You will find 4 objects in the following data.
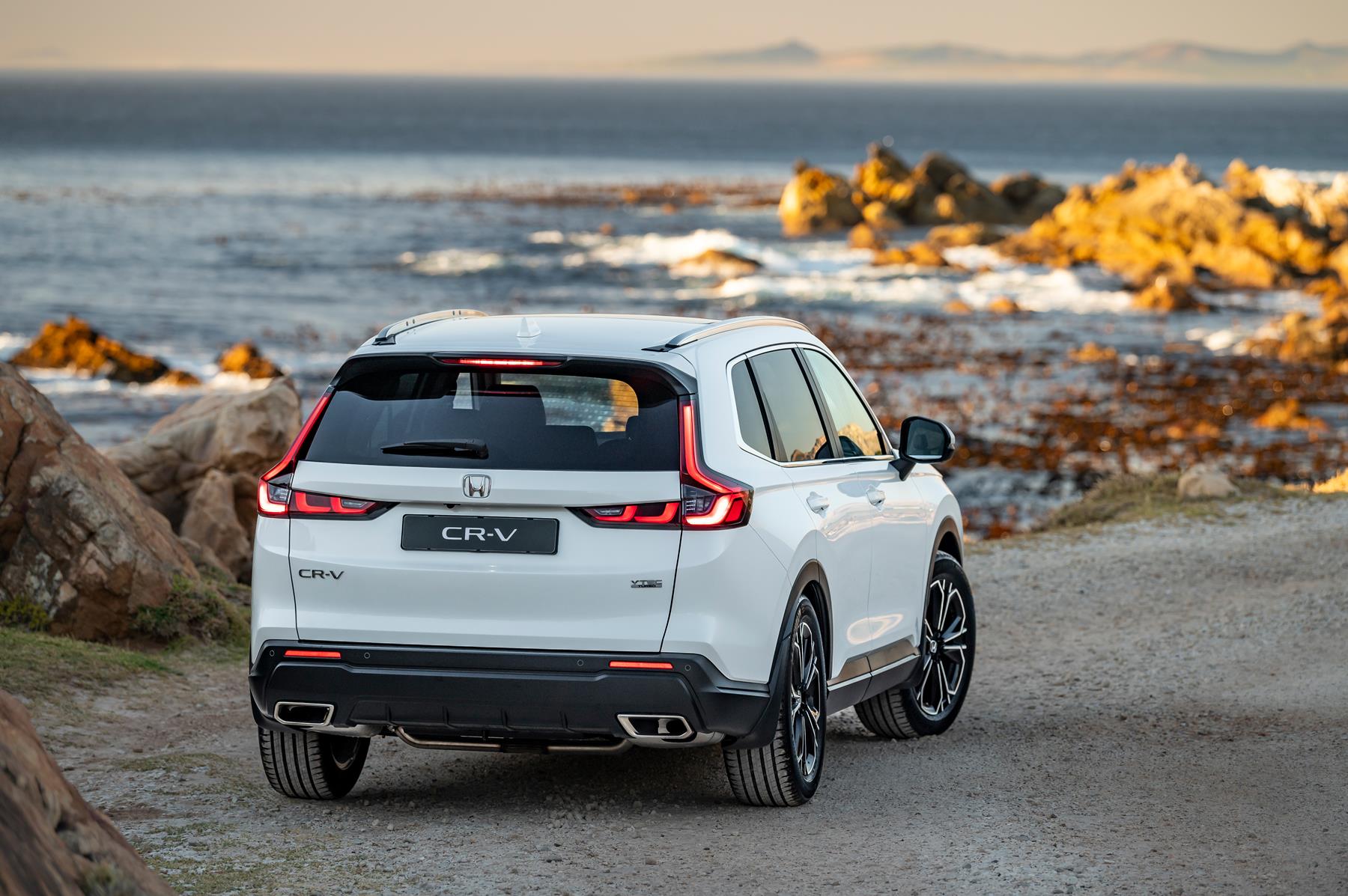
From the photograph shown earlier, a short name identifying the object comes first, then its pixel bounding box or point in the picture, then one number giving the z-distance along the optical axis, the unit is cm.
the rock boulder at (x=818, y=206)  7356
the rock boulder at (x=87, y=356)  3278
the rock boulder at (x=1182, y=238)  5294
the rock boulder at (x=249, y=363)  3322
